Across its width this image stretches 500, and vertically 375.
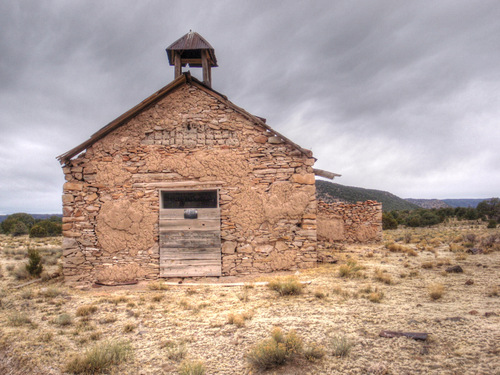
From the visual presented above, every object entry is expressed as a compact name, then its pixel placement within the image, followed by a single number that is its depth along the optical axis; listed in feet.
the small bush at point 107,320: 18.66
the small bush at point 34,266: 31.48
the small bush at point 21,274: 31.60
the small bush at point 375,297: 19.79
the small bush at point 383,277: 24.64
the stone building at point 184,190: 28.02
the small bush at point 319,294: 21.24
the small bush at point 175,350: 13.71
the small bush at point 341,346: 12.76
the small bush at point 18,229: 80.97
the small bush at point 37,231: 74.18
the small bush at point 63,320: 18.10
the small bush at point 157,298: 23.05
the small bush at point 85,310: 19.99
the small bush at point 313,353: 12.61
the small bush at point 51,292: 24.62
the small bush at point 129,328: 17.18
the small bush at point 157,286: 26.30
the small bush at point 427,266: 29.74
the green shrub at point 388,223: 84.12
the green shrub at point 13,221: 87.48
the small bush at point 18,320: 18.25
